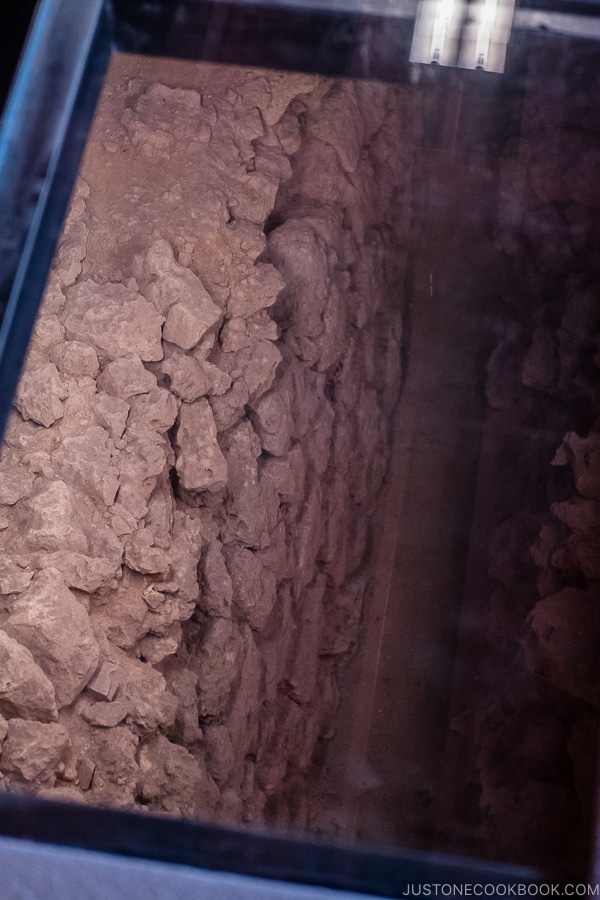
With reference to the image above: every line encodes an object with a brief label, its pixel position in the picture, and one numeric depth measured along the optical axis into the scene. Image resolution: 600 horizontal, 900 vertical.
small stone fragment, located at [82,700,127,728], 1.82
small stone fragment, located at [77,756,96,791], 1.72
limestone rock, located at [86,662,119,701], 1.84
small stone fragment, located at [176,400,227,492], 2.19
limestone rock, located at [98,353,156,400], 2.12
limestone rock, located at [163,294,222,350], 2.23
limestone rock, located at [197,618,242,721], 2.17
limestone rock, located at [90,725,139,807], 1.75
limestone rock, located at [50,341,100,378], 2.06
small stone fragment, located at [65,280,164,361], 2.12
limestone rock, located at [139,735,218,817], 1.79
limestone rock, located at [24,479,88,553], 1.89
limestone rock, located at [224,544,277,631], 2.34
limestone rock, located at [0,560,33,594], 1.83
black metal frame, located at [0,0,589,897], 1.07
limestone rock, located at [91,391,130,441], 2.07
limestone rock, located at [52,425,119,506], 1.98
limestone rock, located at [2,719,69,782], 1.61
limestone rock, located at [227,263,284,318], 2.42
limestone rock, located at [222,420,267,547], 2.37
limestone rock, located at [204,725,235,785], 2.07
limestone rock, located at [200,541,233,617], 2.22
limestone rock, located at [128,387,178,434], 2.12
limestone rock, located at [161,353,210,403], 2.20
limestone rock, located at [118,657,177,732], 1.89
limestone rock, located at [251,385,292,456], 2.49
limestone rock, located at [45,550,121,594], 1.89
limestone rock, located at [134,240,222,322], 2.23
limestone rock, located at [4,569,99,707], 1.78
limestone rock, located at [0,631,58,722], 1.70
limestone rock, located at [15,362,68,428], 1.90
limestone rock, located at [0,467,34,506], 1.88
